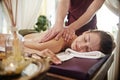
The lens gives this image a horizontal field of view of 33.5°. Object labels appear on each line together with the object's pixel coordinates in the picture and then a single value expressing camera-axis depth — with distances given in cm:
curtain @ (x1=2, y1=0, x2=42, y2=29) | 241
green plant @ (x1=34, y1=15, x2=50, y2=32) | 237
